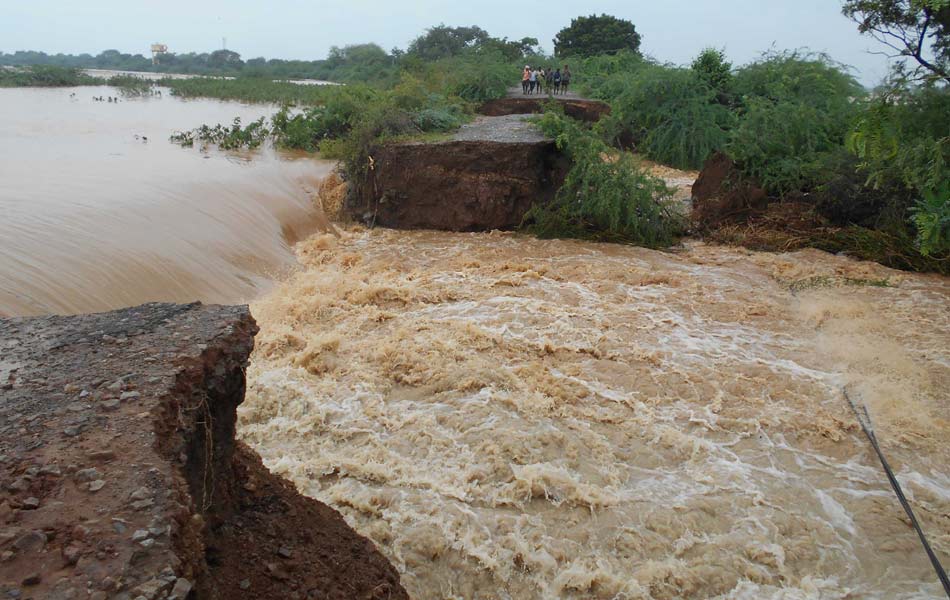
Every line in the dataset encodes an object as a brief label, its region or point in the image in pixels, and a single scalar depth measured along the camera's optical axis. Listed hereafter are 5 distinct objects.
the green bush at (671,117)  14.47
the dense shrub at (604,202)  9.40
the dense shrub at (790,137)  10.38
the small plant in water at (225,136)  13.16
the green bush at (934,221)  7.06
